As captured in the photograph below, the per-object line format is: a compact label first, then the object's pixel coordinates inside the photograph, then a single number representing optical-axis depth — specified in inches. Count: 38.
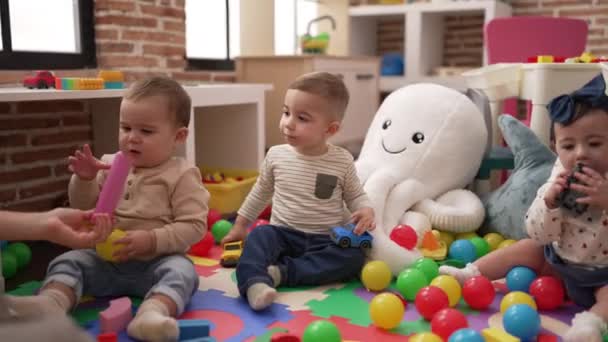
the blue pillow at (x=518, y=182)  75.5
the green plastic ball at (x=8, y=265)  65.0
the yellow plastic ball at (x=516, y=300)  53.9
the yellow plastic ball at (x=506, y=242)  73.2
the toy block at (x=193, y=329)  47.6
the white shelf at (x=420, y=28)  164.9
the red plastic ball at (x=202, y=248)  74.2
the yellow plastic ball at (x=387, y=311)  50.9
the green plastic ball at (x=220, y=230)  80.9
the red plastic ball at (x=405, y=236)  70.4
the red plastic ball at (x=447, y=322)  48.8
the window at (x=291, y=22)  181.3
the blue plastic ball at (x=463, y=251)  70.6
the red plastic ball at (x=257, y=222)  80.6
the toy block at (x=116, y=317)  49.6
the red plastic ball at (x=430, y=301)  52.9
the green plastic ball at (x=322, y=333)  45.7
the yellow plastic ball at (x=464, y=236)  79.0
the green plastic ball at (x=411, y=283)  57.8
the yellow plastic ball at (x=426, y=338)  44.5
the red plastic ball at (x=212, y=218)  86.4
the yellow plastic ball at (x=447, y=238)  77.6
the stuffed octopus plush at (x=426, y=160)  77.2
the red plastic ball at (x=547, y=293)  55.8
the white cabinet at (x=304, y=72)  139.1
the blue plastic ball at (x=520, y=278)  58.6
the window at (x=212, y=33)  145.2
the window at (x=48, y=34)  94.0
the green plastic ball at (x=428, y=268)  61.6
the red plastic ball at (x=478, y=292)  55.6
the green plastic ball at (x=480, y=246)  72.9
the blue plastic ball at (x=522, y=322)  48.8
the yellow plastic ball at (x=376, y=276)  60.9
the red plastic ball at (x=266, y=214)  92.5
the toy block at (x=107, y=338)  46.7
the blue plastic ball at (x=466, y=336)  44.4
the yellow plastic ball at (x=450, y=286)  56.0
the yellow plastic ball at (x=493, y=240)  75.7
